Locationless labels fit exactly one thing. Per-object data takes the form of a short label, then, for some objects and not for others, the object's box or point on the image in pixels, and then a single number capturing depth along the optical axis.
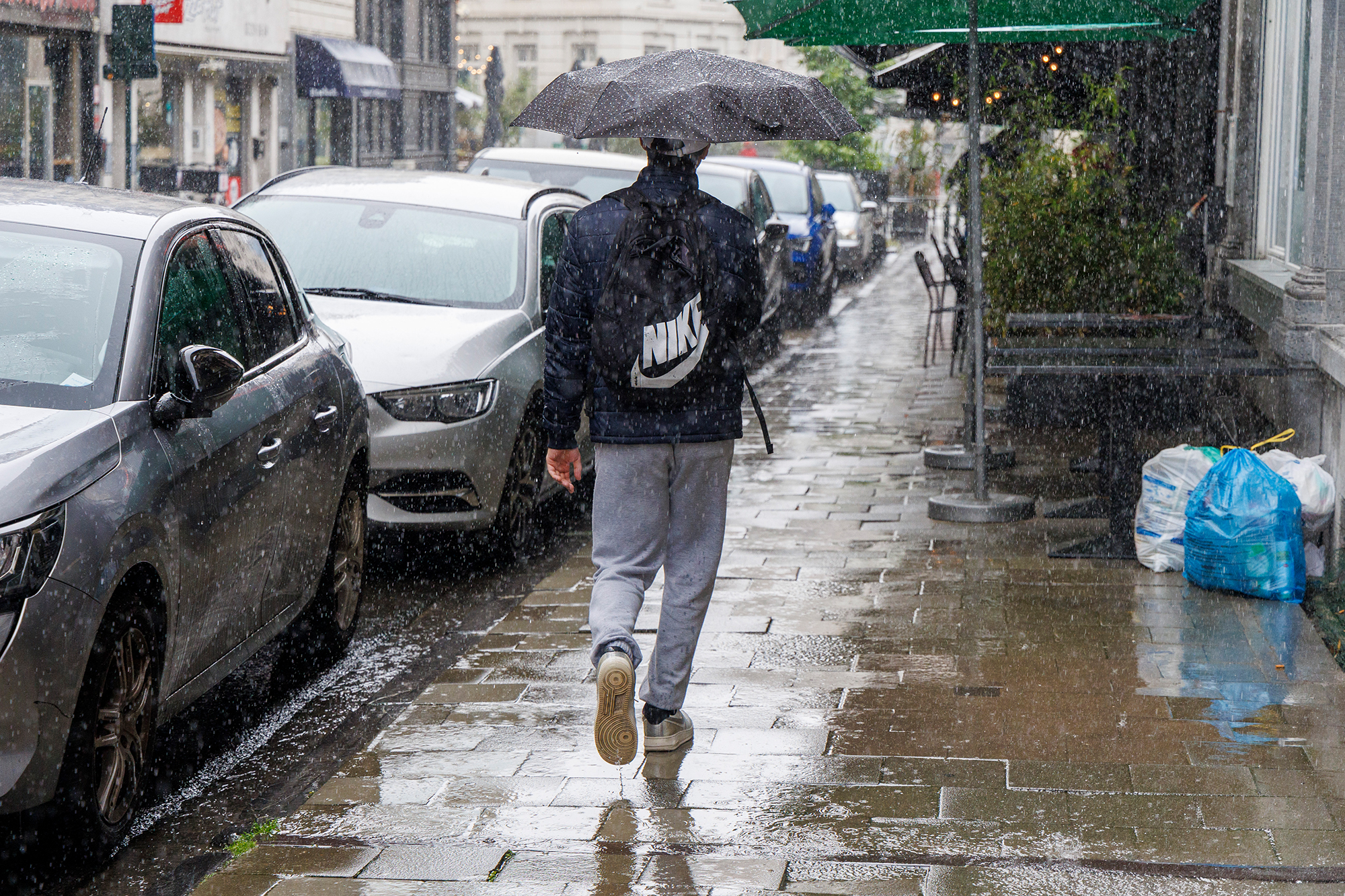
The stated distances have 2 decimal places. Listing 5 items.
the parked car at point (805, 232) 19.81
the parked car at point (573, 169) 13.25
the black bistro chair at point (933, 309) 14.69
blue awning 34.44
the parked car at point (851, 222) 25.98
